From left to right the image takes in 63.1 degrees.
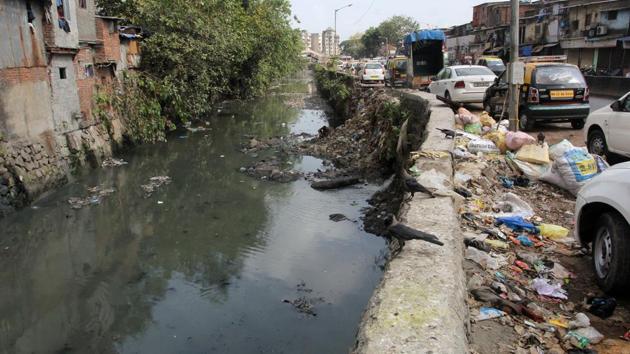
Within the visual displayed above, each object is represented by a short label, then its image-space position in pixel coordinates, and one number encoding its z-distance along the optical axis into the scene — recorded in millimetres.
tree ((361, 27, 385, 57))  93312
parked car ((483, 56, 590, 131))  11547
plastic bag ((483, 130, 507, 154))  9300
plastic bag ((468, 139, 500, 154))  9273
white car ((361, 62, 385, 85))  27703
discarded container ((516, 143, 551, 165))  8133
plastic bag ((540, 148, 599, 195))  7125
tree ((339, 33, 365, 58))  109275
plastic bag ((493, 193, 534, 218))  6226
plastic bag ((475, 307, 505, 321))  3912
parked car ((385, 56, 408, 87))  27312
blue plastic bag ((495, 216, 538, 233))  5766
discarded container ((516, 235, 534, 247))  5396
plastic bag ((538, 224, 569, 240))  5562
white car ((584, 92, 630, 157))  7945
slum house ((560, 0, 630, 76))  26109
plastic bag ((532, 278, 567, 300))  4293
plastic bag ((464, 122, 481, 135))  10931
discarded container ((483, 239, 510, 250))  5273
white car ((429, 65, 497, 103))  15188
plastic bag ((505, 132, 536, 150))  8836
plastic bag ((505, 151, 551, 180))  7906
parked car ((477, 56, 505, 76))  22298
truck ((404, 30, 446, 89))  24172
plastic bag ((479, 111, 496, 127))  11559
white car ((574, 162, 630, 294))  4062
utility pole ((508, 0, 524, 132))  10188
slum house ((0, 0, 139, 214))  9844
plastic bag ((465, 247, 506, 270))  4812
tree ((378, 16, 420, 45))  88875
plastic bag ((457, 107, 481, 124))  11283
